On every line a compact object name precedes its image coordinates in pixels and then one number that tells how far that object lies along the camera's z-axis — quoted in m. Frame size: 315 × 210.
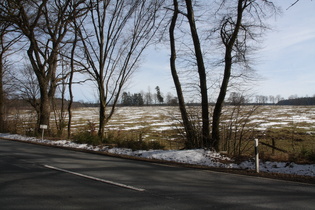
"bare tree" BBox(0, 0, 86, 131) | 18.45
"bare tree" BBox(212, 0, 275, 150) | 10.95
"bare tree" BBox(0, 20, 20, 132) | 26.39
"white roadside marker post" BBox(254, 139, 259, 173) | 7.62
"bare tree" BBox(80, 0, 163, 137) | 18.11
